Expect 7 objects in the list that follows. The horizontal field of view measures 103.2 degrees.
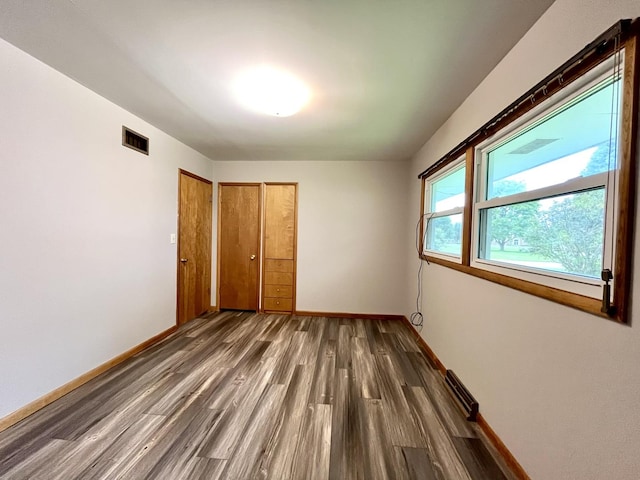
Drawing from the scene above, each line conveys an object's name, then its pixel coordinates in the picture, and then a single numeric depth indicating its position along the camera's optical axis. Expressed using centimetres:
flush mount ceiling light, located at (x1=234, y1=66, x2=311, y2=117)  187
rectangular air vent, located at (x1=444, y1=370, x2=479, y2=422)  180
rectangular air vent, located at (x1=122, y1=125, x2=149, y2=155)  253
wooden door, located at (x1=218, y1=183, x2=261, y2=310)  425
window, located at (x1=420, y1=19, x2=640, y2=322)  91
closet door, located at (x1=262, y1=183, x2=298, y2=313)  420
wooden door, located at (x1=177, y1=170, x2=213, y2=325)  350
